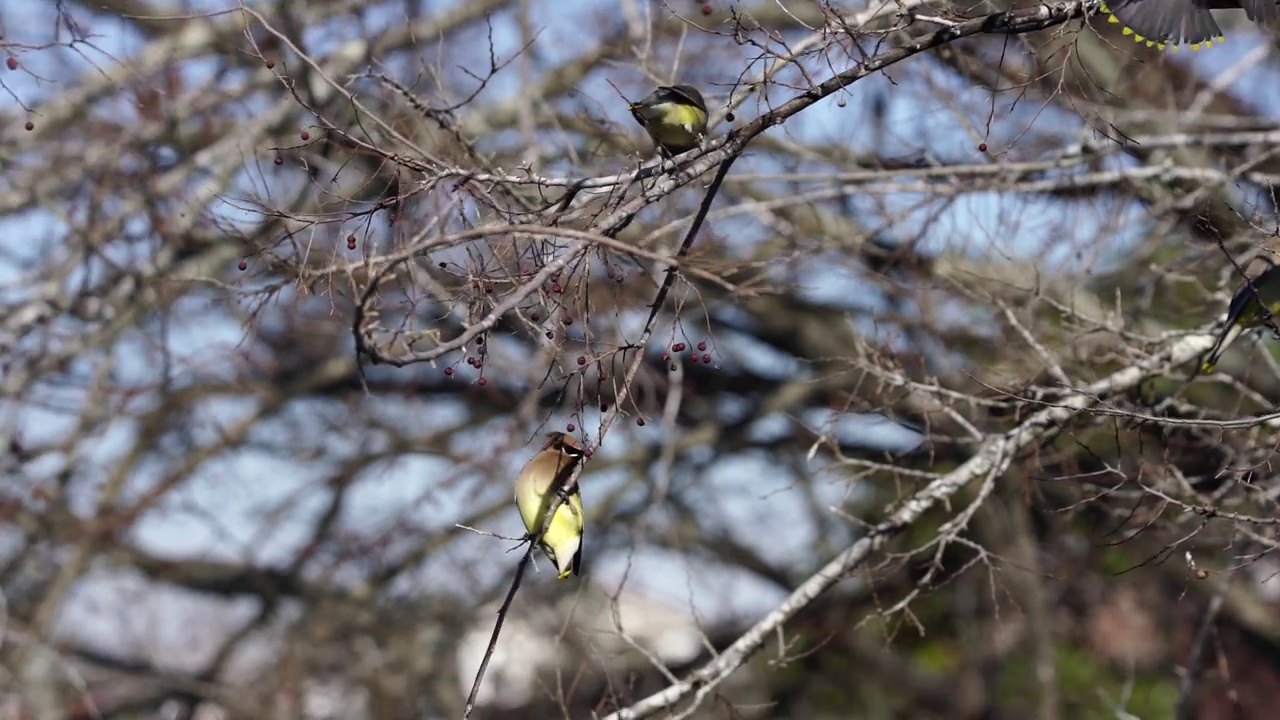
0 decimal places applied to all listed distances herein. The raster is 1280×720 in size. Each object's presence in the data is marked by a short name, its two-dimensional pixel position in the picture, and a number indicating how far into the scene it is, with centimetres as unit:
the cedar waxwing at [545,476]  646
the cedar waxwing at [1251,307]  724
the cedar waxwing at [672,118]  668
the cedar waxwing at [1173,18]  621
